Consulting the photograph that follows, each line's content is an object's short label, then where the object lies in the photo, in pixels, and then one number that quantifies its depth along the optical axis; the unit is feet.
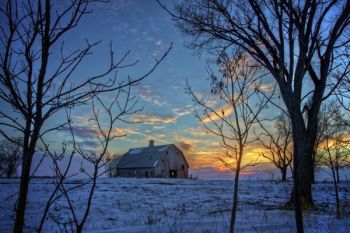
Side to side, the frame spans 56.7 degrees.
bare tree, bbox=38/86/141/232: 9.06
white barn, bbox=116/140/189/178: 167.43
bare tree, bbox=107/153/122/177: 197.26
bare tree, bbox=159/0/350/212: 32.35
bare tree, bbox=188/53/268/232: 14.62
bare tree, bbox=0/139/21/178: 181.00
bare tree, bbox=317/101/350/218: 25.41
